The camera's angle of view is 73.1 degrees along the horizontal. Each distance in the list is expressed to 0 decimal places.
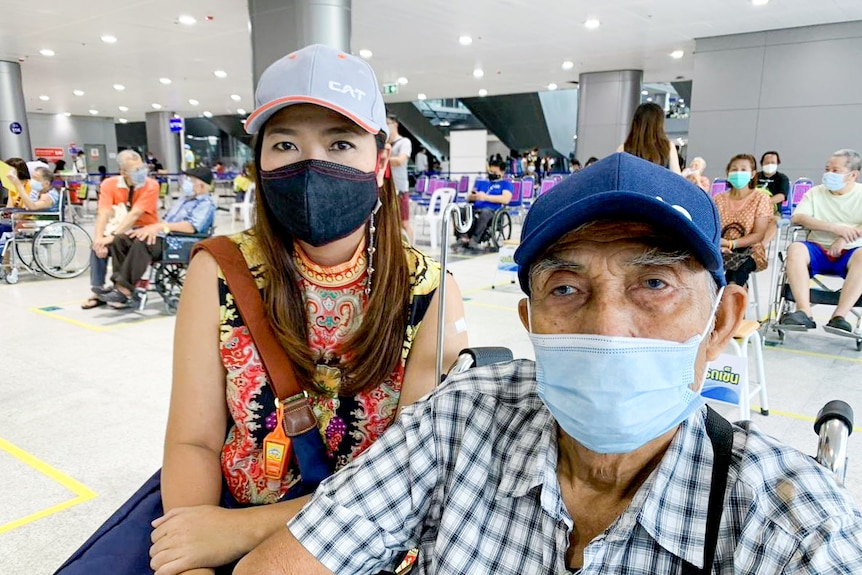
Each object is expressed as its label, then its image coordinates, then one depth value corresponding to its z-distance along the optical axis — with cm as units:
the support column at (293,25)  682
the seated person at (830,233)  440
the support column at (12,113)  1351
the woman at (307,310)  119
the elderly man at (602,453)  78
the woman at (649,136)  341
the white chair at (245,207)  1121
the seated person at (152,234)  521
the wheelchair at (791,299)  446
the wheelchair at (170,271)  502
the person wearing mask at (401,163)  652
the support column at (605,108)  1445
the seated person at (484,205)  944
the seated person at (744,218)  464
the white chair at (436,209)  923
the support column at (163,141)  2498
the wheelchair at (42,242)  645
